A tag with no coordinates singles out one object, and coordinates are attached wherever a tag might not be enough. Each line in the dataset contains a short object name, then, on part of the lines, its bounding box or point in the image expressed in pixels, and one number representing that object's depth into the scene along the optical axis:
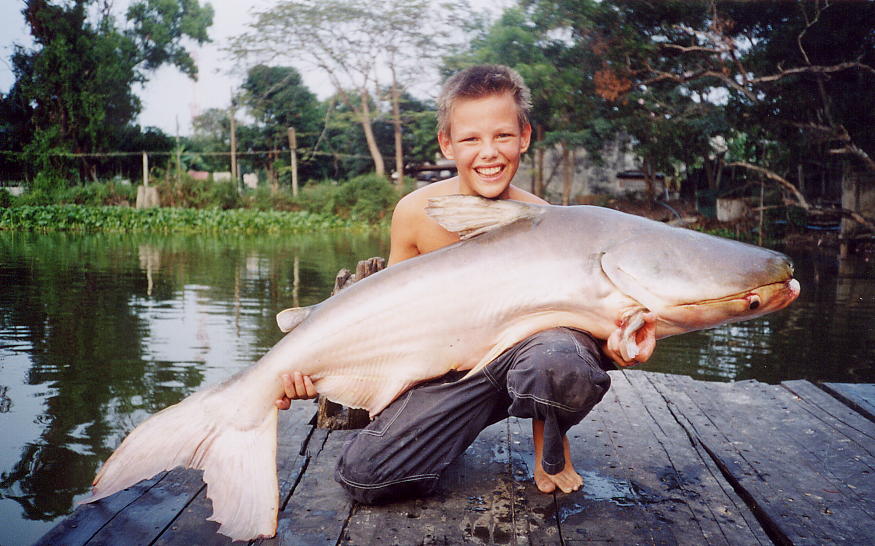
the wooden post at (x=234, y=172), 20.22
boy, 1.88
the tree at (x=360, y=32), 25.25
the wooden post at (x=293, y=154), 20.81
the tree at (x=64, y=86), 22.38
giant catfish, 1.78
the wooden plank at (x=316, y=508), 1.83
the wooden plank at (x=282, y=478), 1.79
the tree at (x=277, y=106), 26.98
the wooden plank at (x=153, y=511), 1.78
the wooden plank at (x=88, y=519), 1.75
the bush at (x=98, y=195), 18.91
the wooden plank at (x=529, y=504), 1.82
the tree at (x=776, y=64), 13.18
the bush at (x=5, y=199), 17.86
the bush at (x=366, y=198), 20.39
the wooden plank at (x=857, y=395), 2.94
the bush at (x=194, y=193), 19.27
